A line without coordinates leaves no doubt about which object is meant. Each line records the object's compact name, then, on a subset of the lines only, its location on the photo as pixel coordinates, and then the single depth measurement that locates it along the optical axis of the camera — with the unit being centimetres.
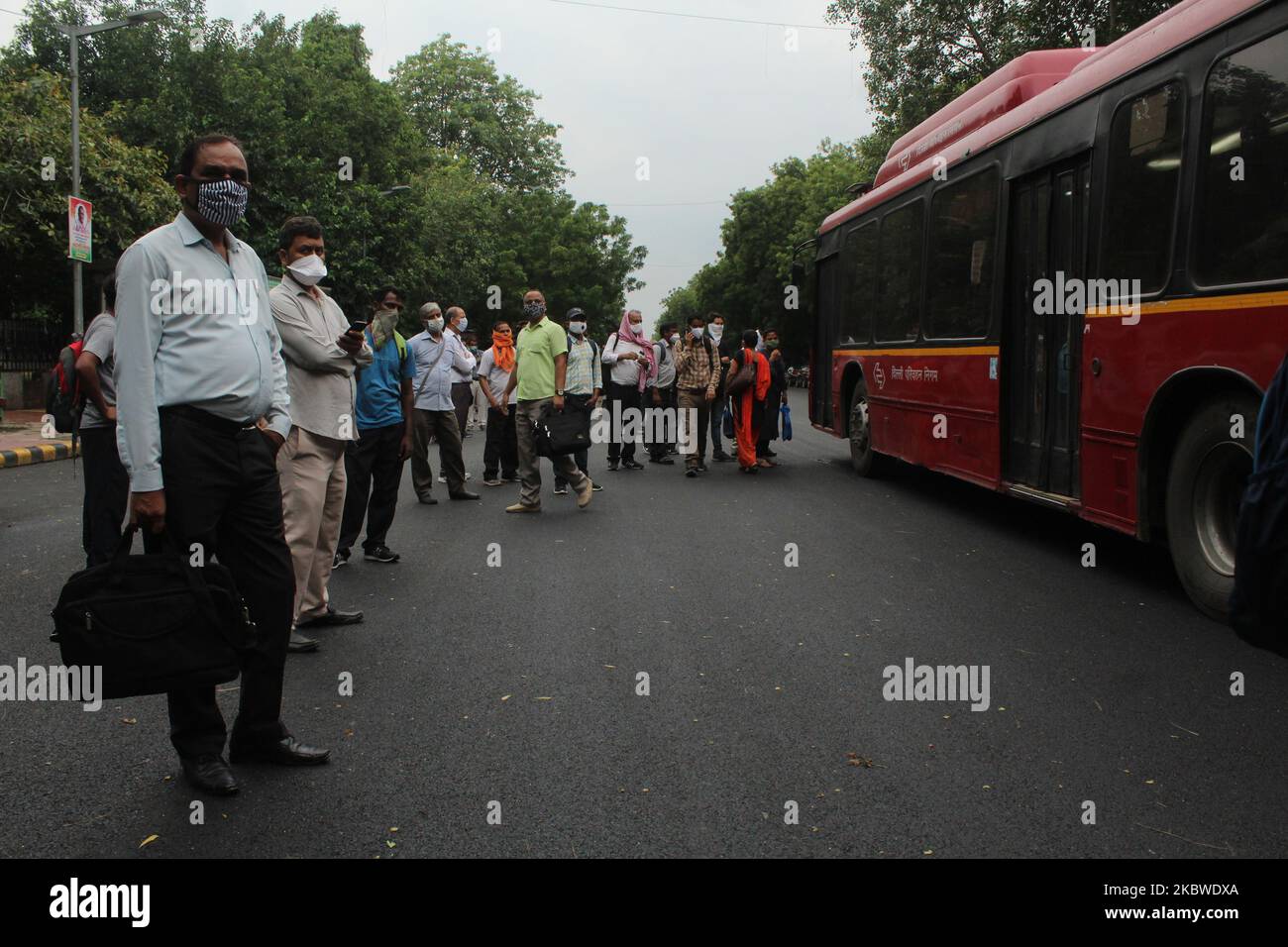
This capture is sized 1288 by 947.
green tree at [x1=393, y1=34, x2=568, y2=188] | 5909
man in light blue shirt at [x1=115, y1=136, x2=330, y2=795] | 352
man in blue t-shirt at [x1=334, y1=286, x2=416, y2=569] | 749
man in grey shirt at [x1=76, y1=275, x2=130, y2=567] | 614
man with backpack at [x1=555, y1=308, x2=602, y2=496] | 1100
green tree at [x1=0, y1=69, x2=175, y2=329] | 2128
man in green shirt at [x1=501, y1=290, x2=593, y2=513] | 1032
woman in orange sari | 1388
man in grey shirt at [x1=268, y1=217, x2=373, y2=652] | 556
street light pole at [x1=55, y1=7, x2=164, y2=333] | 1850
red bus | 567
